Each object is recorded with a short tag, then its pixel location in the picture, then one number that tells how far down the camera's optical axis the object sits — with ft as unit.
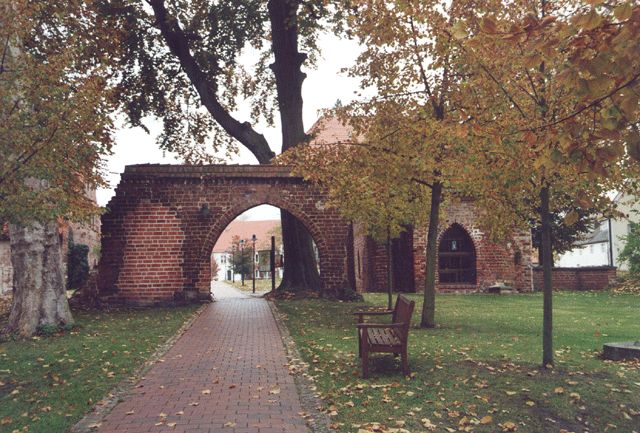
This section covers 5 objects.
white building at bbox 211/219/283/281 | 225.56
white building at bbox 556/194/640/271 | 150.45
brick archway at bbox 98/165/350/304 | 53.98
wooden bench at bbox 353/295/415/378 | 23.44
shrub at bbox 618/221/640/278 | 77.71
